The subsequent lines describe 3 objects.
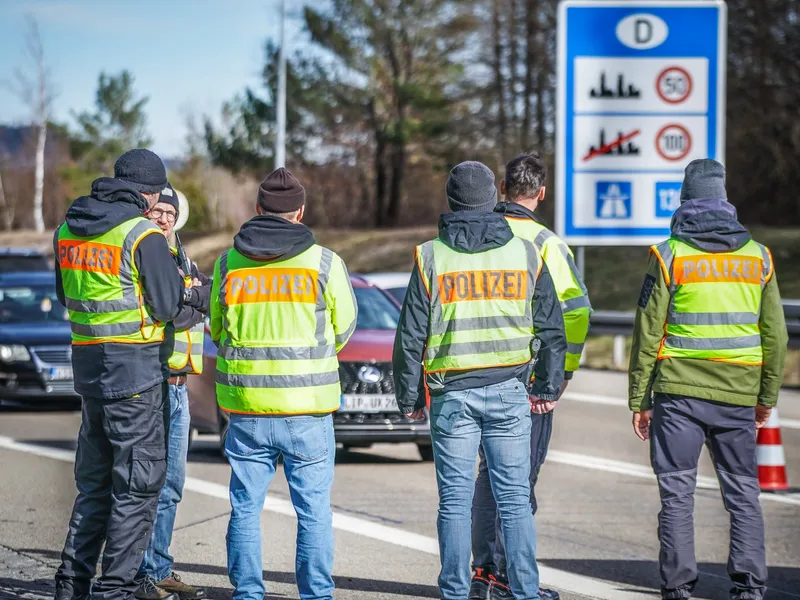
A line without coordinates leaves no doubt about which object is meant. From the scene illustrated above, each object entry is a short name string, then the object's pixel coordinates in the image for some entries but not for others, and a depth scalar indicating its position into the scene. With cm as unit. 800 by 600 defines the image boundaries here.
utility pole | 6287
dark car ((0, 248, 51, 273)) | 3522
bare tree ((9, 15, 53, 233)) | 10737
